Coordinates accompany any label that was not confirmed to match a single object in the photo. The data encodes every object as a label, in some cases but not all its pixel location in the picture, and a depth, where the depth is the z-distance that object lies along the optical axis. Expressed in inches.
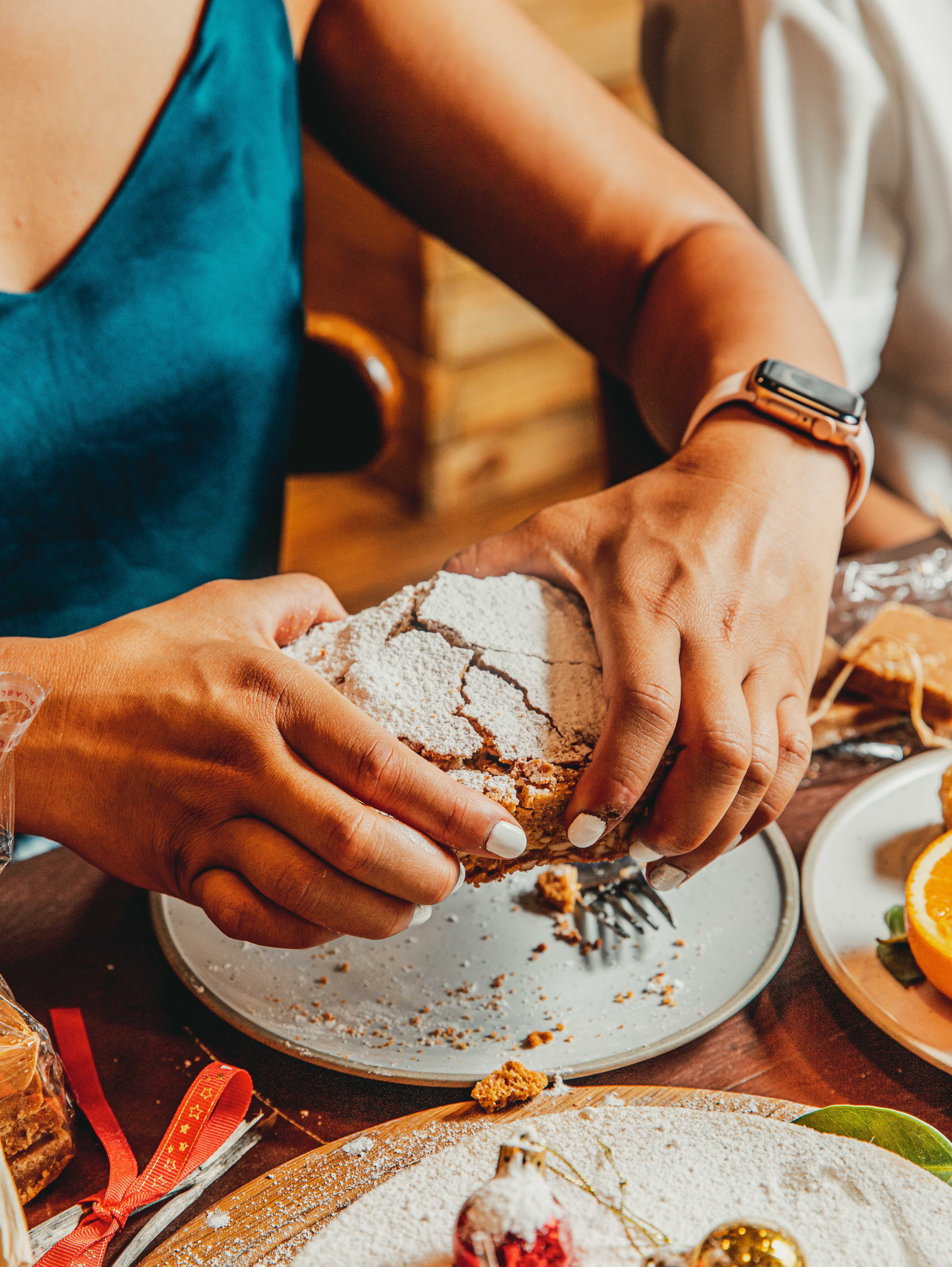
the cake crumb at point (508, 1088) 23.0
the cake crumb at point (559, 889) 28.9
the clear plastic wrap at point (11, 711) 22.4
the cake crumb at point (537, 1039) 25.0
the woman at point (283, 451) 23.4
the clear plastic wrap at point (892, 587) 41.8
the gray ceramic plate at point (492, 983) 24.8
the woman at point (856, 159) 56.2
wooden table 23.6
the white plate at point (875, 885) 25.6
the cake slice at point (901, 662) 37.5
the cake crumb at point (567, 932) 28.1
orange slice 25.0
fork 28.7
